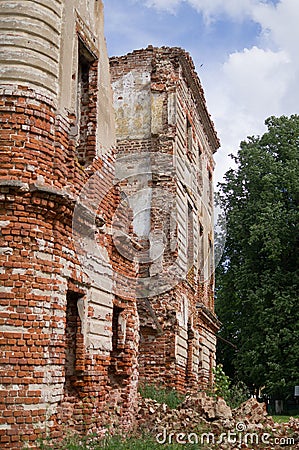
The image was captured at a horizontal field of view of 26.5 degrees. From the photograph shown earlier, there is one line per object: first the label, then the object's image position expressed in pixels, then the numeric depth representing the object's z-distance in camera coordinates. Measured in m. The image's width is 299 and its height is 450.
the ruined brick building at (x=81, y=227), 7.73
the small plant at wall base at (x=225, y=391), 17.03
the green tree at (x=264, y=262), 25.56
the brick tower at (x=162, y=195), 14.70
